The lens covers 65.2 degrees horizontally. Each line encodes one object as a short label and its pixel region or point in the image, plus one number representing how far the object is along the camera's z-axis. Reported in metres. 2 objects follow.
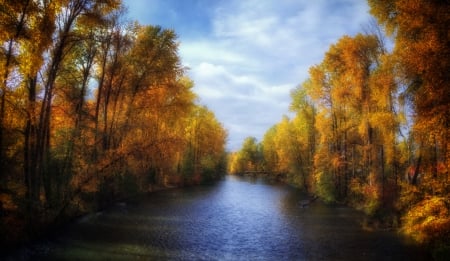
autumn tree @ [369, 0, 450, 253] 14.09
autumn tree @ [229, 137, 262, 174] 113.69
